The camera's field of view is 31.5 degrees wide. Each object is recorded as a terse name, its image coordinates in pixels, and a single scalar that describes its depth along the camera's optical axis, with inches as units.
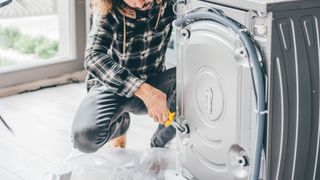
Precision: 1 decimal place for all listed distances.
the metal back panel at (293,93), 63.4
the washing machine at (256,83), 63.6
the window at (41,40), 132.0
